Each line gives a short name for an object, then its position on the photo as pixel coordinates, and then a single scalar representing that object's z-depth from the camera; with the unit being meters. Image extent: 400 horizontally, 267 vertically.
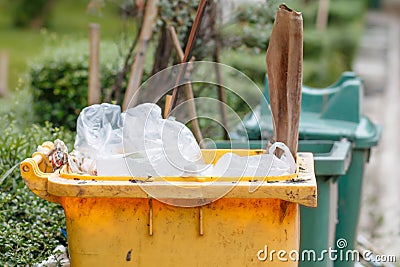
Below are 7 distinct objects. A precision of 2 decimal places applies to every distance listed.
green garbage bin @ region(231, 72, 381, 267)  7.35
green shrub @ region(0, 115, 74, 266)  6.00
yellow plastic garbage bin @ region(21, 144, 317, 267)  5.09
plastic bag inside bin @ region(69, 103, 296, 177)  5.17
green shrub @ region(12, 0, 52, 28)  30.72
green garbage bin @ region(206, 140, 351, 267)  6.31
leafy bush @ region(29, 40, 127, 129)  9.93
